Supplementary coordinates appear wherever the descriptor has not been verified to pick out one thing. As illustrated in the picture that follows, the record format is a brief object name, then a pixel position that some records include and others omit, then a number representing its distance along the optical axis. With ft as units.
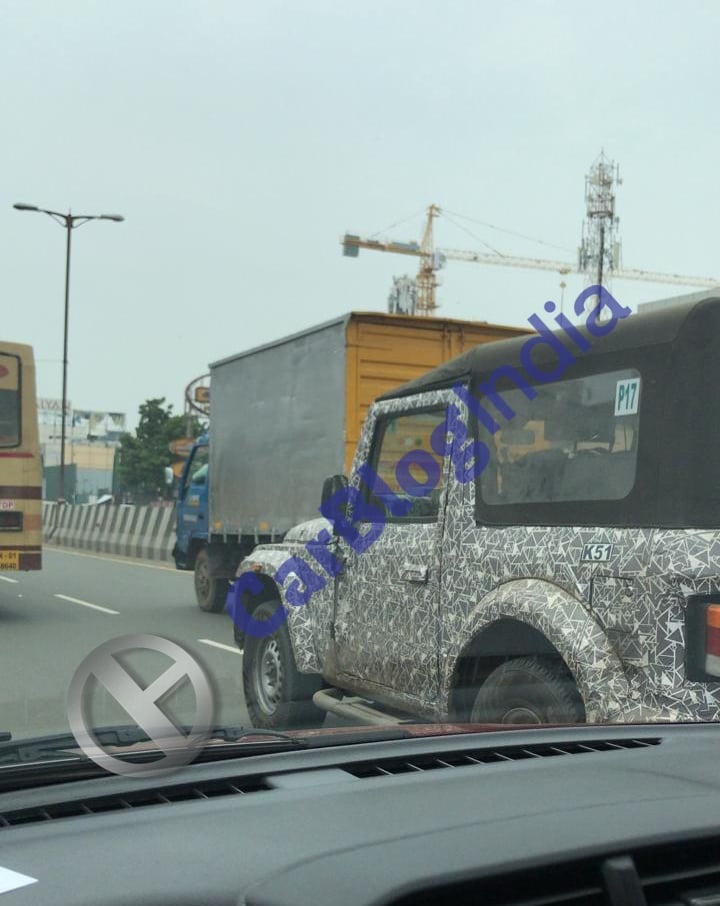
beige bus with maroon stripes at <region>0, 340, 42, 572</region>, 43.68
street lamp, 105.91
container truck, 37.58
